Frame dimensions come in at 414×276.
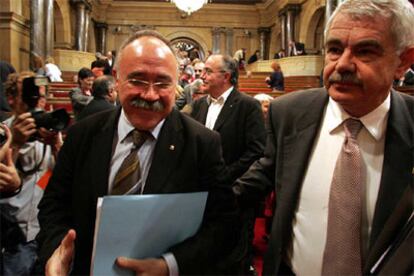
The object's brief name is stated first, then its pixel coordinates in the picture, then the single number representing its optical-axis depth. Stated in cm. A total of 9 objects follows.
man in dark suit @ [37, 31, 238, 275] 137
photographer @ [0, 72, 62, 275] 201
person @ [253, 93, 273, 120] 430
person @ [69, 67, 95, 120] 444
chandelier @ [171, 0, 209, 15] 1493
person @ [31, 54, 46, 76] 846
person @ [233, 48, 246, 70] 1792
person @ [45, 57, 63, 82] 993
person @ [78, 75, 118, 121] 363
